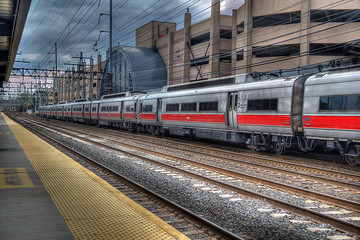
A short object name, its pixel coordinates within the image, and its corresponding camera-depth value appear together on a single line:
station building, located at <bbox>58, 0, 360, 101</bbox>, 31.62
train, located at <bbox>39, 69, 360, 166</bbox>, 12.55
